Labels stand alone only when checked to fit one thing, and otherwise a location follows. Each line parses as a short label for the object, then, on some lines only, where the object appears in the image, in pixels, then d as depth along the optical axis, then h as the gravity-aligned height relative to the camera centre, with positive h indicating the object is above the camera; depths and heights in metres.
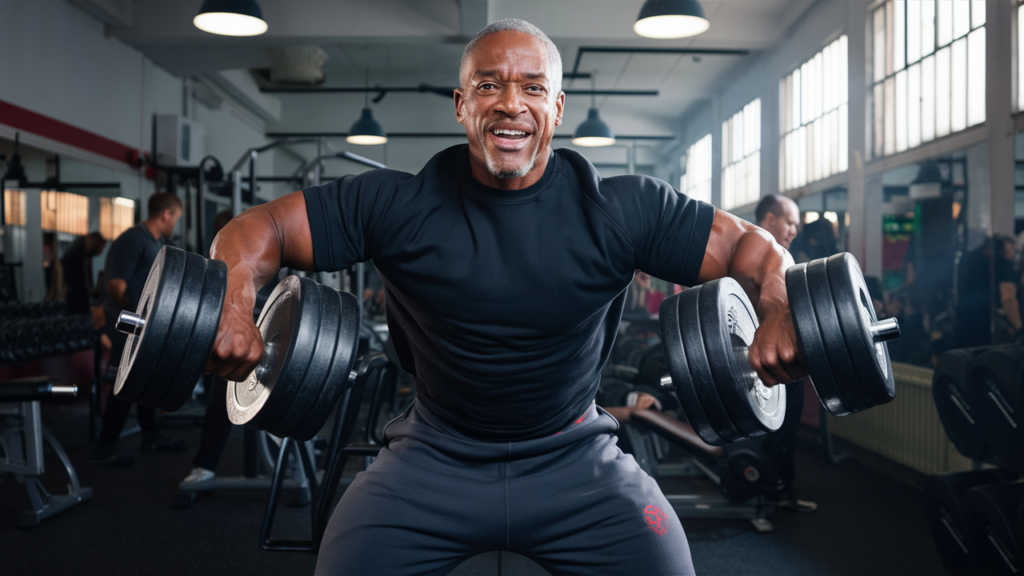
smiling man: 1.10 -0.01
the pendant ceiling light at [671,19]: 3.62 +1.36
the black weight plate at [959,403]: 2.29 -0.38
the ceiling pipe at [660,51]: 6.26 +2.16
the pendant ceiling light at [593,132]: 6.48 +1.40
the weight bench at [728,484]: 2.67 -0.73
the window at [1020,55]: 2.86 +0.92
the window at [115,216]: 5.33 +0.55
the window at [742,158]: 6.93 +1.33
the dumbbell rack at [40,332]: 3.79 -0.24
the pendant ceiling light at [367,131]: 6.69 +1.45
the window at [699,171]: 8.96 +1.52
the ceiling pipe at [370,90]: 8.25 +2.38
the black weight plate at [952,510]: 2.18 -0.68
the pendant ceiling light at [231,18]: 3.67 +1.39
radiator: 3.13 -0.66
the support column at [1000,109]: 2.88 +0.74
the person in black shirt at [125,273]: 3.34 +0.07
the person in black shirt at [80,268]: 4.80 +0.14
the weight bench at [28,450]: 2.61 -0.59
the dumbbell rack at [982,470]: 2.01 -0.55
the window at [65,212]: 4.71 +0.51
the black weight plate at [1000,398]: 2.08 -0.33
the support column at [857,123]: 4.41 +1.03
